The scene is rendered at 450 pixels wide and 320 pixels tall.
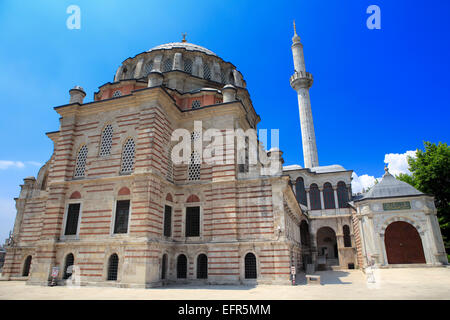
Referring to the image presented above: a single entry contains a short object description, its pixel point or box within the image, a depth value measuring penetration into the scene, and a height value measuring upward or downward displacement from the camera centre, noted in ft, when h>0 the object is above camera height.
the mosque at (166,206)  52.37 +9.08
